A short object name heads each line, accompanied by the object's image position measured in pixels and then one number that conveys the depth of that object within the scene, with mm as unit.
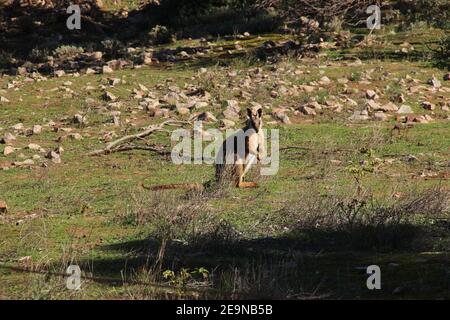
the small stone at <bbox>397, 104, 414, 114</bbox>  19938
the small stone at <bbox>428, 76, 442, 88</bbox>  21561
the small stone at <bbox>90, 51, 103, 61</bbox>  27625
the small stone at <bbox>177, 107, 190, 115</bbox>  20219
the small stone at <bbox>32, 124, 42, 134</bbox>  19341
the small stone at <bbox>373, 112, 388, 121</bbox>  19500
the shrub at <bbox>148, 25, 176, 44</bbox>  29266
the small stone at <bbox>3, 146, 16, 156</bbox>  17583
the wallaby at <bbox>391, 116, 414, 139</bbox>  18344
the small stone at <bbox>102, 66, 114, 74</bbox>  24695
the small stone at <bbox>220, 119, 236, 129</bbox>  19131
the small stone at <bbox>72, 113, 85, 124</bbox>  19906
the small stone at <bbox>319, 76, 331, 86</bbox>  21812
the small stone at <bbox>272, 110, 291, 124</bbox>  19469
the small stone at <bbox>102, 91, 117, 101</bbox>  21641
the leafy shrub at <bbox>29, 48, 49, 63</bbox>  28875
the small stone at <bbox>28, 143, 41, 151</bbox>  17875
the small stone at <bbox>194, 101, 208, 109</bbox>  20641
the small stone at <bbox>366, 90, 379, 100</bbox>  20738
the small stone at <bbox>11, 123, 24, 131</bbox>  19719
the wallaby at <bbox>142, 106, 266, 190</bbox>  13984
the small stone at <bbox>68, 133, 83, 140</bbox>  18755
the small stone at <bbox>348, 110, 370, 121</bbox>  19578
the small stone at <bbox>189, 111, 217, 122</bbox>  19672
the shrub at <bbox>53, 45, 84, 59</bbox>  28703
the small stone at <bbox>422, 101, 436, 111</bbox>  20172
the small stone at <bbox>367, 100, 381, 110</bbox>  20062
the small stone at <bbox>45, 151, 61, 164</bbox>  17047
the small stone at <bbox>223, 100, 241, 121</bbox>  19828
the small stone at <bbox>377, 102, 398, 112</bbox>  20016
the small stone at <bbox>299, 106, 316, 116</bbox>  20062
